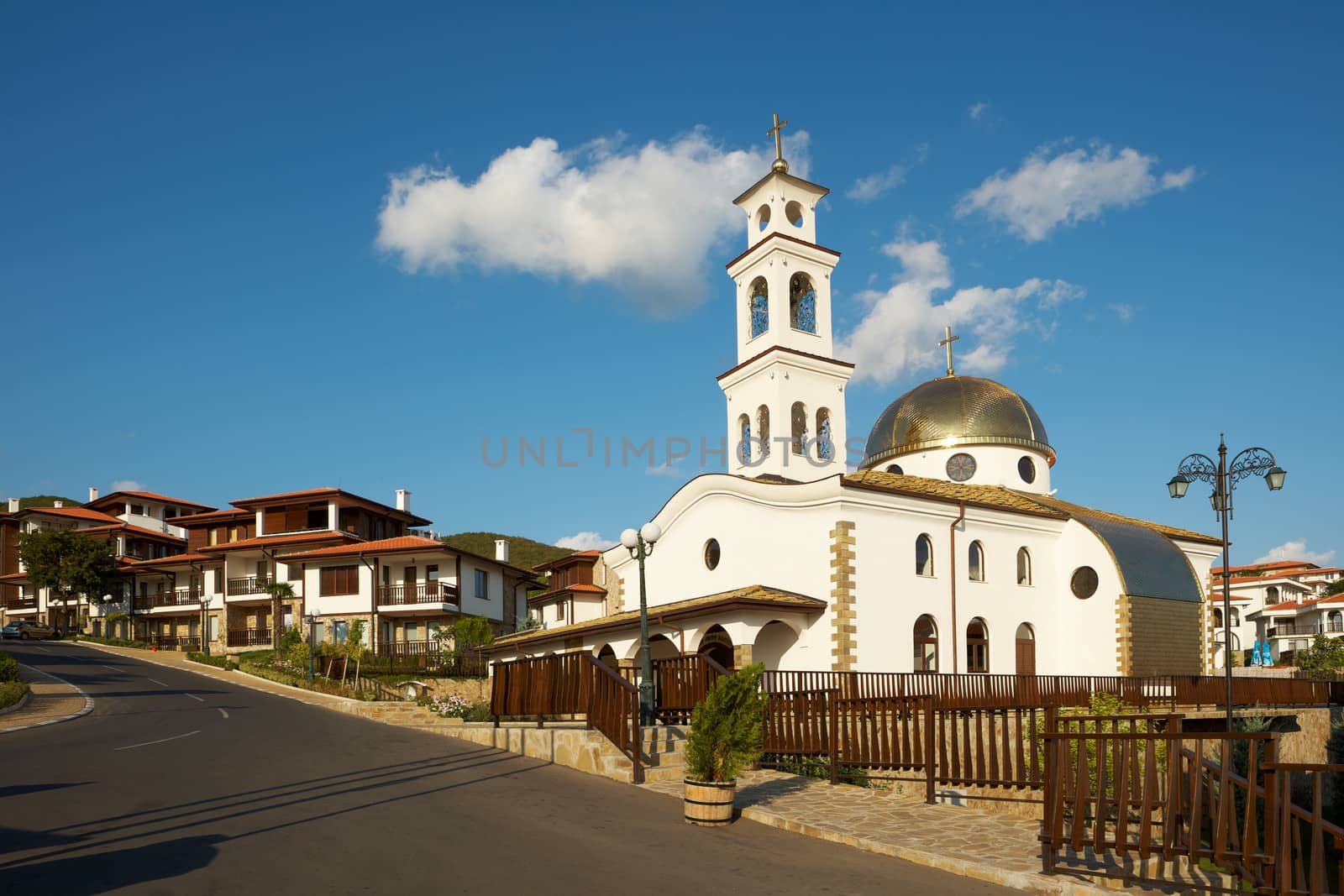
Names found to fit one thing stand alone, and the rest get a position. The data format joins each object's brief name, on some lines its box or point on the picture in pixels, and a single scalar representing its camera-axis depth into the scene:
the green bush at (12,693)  21.23
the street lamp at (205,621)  48.73
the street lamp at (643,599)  15.49
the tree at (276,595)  46.88
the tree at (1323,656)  51.38
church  26.62
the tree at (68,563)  55.00
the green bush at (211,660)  38.16
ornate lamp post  21.05
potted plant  10.83
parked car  50.88
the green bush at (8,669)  24.24
